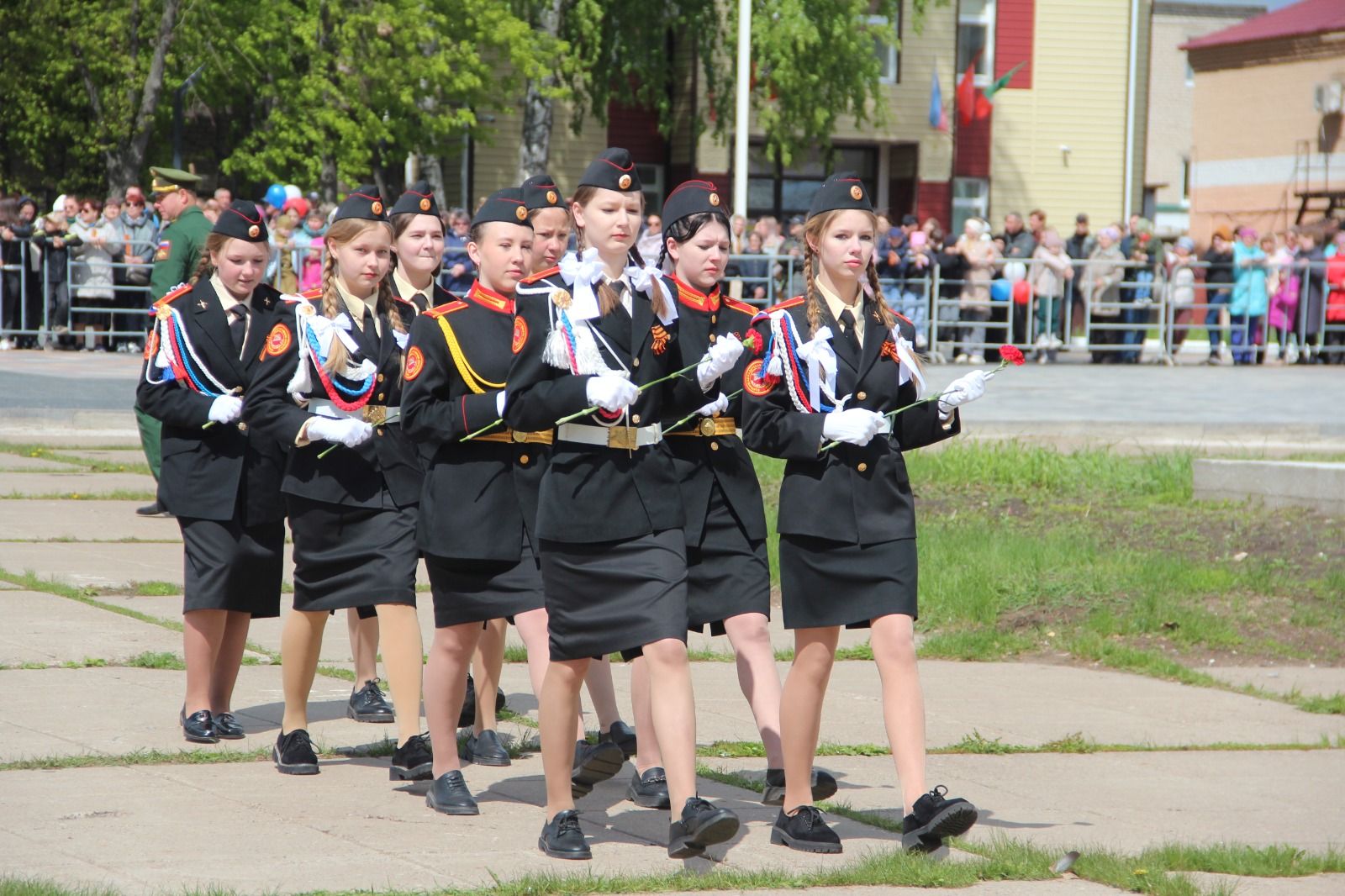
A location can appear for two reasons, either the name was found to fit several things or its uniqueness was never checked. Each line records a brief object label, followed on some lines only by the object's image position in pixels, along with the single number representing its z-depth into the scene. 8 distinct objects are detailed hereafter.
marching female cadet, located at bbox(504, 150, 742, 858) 10.17
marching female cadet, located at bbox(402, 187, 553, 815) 11.44
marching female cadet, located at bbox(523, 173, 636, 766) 12.79
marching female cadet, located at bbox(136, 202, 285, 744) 13.24
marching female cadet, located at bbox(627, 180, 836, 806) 11.75
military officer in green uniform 21.50
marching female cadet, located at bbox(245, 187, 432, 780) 12.33
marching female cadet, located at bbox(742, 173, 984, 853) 10.58
